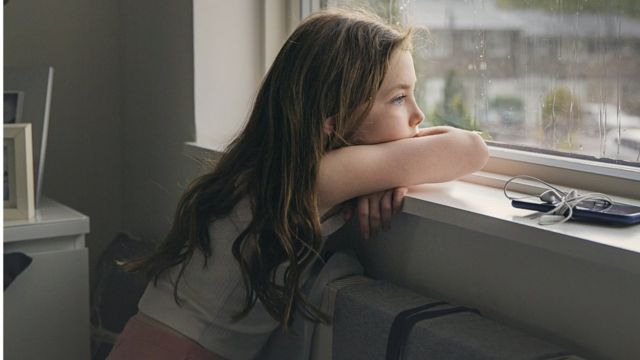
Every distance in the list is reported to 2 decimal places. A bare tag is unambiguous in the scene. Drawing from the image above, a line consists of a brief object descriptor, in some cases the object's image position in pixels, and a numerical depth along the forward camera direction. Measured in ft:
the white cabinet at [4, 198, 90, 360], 5.62
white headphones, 3.27
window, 3.76
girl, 3.93
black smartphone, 3.18
